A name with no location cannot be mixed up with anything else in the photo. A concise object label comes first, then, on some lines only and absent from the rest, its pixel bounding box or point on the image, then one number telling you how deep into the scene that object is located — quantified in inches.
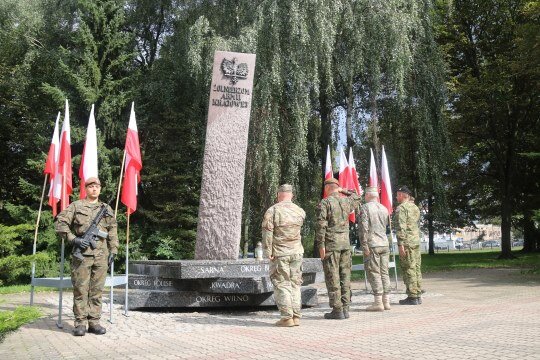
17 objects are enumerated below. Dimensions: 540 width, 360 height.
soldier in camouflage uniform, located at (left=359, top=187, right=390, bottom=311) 339.6
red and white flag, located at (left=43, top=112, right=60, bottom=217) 392.8
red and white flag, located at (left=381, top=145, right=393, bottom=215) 510.6
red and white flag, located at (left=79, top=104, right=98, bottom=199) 357.7
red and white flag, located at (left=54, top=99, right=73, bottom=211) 374.9
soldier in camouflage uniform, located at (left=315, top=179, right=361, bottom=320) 307.0
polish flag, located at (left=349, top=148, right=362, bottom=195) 545.0
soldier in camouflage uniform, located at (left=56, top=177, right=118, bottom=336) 269.7
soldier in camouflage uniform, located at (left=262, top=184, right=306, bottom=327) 280.9
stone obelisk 397.7
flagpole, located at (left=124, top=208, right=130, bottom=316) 338.6
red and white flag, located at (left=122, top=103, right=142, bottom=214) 365.1
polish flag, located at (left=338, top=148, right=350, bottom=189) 536.7
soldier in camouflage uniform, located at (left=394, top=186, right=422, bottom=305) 369.4
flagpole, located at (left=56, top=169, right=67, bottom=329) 297.9
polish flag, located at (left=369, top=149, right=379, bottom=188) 538.9
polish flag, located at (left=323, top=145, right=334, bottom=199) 558.0
